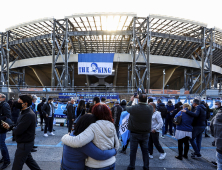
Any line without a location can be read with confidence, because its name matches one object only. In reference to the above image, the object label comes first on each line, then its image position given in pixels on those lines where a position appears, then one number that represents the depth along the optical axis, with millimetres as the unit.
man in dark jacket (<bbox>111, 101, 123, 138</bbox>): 5812
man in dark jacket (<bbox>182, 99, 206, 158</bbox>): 4757
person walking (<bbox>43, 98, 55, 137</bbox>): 7246
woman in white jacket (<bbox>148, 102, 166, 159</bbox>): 4551
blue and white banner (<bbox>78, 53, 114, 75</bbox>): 24422
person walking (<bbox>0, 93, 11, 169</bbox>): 3859
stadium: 22625
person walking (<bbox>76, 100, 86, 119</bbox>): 6234
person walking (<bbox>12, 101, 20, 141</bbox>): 6809
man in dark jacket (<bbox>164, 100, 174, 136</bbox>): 7987
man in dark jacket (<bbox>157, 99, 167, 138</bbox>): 7566
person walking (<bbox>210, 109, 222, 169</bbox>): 2896
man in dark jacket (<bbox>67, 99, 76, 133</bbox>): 7180
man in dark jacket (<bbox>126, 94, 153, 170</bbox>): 3570
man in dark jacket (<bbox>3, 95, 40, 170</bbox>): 2842
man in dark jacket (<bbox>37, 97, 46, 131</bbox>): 7934
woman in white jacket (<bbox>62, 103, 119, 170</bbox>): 1747
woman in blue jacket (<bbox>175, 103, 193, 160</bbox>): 4434
